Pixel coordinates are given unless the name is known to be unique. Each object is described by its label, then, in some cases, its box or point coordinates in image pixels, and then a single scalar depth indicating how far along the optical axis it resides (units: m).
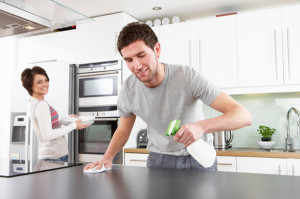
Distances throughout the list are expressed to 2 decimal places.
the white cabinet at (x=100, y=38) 3.21
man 1.38
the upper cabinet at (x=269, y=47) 2.67
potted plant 2.90
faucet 2.82
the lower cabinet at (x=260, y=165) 2.36
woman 2.25
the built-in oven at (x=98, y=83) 3.07
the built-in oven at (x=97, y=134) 3.05
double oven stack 3.06
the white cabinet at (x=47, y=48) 3.50
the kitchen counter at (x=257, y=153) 2.36
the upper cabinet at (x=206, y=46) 2.90
